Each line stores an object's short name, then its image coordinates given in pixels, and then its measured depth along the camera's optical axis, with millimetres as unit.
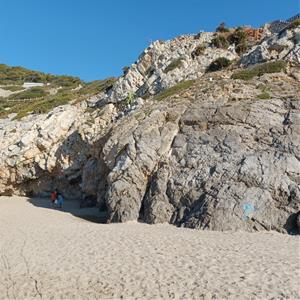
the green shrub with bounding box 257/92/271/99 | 17975
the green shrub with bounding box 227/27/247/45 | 29360
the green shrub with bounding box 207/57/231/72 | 25806
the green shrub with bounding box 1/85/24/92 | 68554
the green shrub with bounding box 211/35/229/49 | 29199
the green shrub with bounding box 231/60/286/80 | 20647
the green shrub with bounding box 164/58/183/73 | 27652
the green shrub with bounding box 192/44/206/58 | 28622
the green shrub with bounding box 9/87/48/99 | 58444
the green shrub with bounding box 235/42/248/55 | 28068
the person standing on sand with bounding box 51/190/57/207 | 22635
